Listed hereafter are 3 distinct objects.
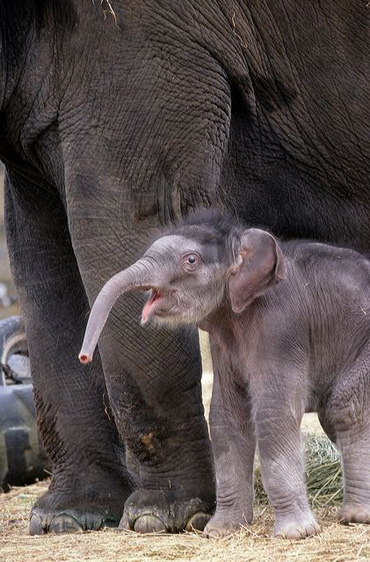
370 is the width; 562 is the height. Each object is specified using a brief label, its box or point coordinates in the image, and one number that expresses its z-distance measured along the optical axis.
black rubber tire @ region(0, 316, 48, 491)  15.84
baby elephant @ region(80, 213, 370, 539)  10.03
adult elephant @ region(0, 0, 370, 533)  10.79
